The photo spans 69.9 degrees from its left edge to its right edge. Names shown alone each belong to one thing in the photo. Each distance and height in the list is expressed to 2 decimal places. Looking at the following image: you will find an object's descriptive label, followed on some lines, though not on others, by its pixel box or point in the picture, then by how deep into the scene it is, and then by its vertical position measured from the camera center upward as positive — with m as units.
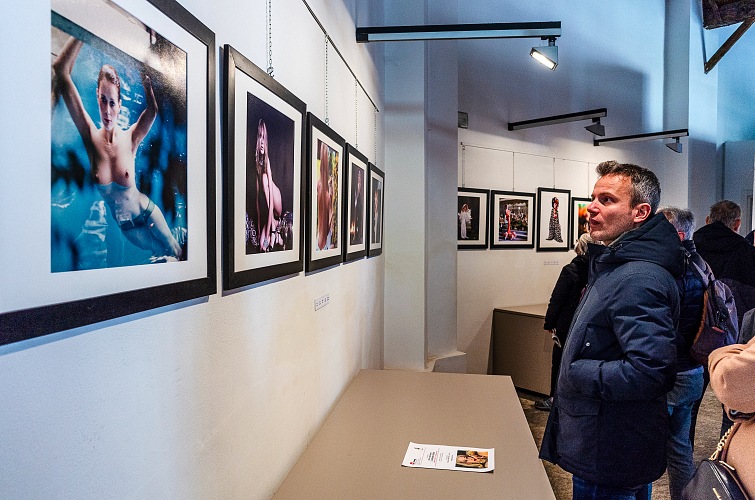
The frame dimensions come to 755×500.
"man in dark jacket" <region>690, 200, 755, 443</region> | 4.00 -0.22
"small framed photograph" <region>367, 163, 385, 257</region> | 3.72 +0.11
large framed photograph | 0.75 +0.08
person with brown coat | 1.51 -0.50
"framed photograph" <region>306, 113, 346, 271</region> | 2.19 +0.14
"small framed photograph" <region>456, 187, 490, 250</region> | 5.95 +0.07
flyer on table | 2.06 -0.92
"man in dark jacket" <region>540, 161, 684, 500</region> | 1.94 -0.52
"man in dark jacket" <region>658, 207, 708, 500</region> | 2.57 -0.86
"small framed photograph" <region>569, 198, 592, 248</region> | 7.12 +0.07
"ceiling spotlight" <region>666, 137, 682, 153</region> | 7.19 +1.06
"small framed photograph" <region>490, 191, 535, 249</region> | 6.26 +0.06
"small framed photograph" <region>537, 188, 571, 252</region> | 6.73 +0.07
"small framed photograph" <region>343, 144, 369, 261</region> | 2.91 +0.11
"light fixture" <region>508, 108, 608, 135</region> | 5.47 +1.12
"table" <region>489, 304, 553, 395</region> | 5.72 -1.35
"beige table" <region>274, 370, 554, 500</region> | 1.85 -0.92
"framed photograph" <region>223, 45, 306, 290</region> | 1.39 +0.15
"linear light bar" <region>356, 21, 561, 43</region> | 3.04 +1.13
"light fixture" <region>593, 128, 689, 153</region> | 6.62 +1.10
